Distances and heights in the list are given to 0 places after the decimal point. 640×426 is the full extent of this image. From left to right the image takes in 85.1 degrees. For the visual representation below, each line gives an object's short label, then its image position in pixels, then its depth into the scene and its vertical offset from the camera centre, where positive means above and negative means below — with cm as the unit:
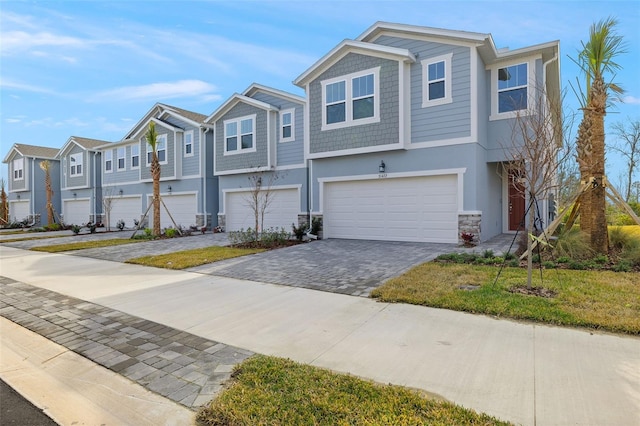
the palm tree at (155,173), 1671 +157
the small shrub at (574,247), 798 -99
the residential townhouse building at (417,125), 1099 +274
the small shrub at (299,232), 1349 -105
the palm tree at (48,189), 2425 +116
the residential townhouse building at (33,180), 2942 +219
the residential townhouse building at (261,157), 1580 +231
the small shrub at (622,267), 691 -126
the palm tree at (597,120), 817 +203
